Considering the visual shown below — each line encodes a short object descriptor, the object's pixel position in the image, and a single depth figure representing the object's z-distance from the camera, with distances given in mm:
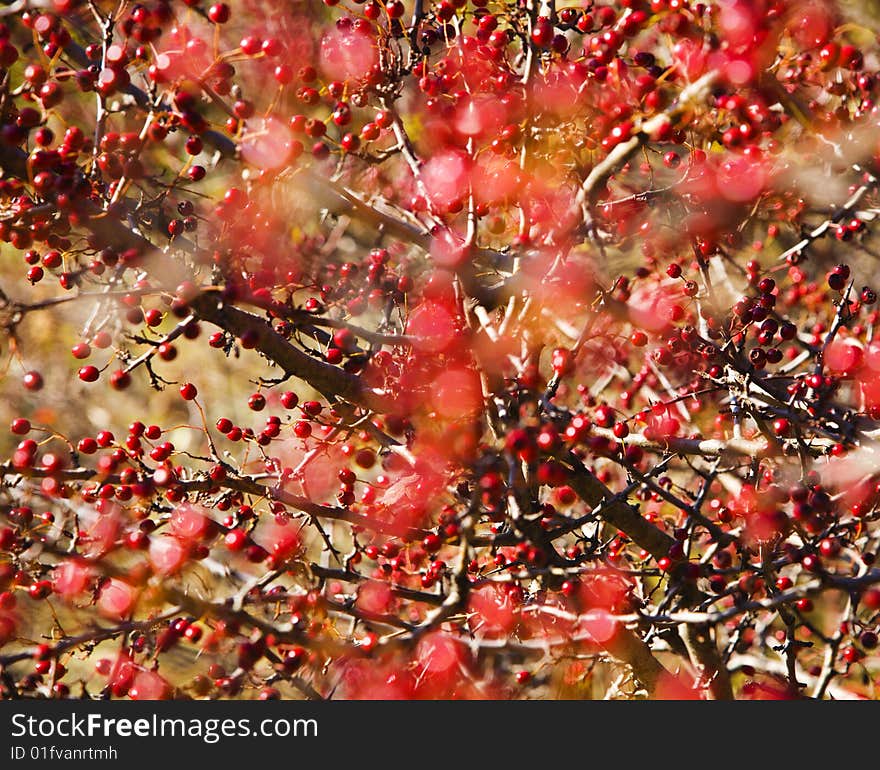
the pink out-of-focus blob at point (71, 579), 4535
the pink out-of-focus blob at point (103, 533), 4771
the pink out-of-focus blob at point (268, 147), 4703
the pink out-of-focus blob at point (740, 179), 6141
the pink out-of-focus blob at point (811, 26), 6371
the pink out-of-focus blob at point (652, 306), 5805
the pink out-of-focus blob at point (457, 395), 5270
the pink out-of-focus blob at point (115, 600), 4656
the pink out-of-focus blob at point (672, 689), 5922
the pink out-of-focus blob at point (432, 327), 5186
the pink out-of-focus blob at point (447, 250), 5008
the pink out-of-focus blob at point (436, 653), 6391
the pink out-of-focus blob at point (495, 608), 5648
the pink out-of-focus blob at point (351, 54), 5895
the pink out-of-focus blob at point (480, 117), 5828
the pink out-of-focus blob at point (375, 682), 5992
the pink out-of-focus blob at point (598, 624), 4937
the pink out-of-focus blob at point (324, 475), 6918
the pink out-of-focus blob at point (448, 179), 5723
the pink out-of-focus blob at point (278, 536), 4889
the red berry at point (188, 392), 6171
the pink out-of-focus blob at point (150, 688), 5074
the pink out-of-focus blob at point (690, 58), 4383
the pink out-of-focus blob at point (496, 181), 5793
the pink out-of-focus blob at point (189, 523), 4645
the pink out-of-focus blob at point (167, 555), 4352
